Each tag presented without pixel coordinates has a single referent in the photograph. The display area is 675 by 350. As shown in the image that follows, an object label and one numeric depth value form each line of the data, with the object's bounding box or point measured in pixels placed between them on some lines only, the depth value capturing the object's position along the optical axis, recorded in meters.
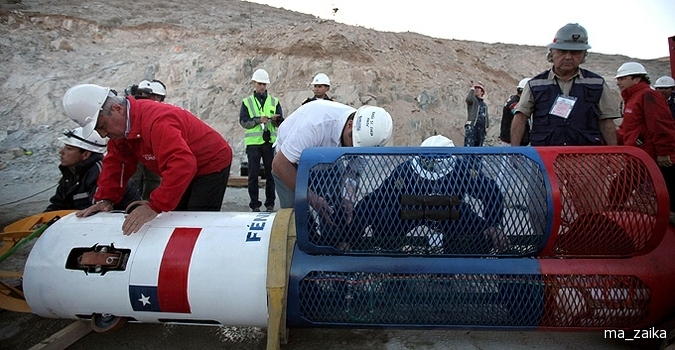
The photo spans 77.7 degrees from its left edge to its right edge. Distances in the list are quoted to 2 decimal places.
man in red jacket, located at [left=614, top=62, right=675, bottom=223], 3.37
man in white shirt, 2.45
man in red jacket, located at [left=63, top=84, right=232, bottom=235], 2.27
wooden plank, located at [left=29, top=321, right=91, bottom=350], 2.08
